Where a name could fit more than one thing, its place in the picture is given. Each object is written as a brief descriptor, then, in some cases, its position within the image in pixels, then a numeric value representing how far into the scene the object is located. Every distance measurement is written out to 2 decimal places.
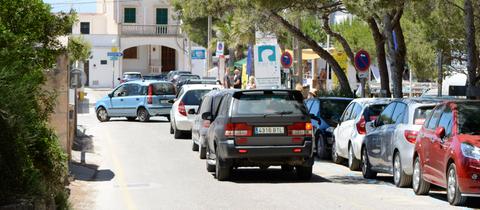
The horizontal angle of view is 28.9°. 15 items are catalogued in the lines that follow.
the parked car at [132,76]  69.06
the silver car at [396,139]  16.27
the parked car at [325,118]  23.64
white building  83.94
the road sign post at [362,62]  27.38
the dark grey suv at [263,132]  17.09
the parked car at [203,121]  20.19
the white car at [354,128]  20.16
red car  13.19
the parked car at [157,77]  69.44
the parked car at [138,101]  37.78
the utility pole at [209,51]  63.97
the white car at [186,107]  29.42
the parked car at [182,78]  56.66
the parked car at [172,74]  66.22
